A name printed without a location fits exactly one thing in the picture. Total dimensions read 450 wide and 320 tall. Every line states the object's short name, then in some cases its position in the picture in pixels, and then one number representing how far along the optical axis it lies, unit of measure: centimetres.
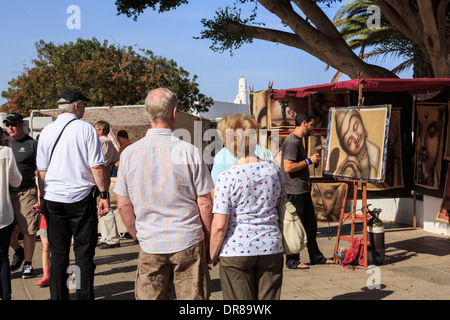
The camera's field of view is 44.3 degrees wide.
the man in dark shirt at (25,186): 632
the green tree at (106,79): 2539
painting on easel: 724
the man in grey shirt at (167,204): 341
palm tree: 1697
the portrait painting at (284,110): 1049
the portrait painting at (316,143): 1028
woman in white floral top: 352
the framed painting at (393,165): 1005
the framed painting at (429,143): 950
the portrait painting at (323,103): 1019
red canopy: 717
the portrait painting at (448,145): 921
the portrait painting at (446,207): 922
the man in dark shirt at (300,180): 684
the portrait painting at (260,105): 1078
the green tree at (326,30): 1089
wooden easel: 705
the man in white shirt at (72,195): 470
